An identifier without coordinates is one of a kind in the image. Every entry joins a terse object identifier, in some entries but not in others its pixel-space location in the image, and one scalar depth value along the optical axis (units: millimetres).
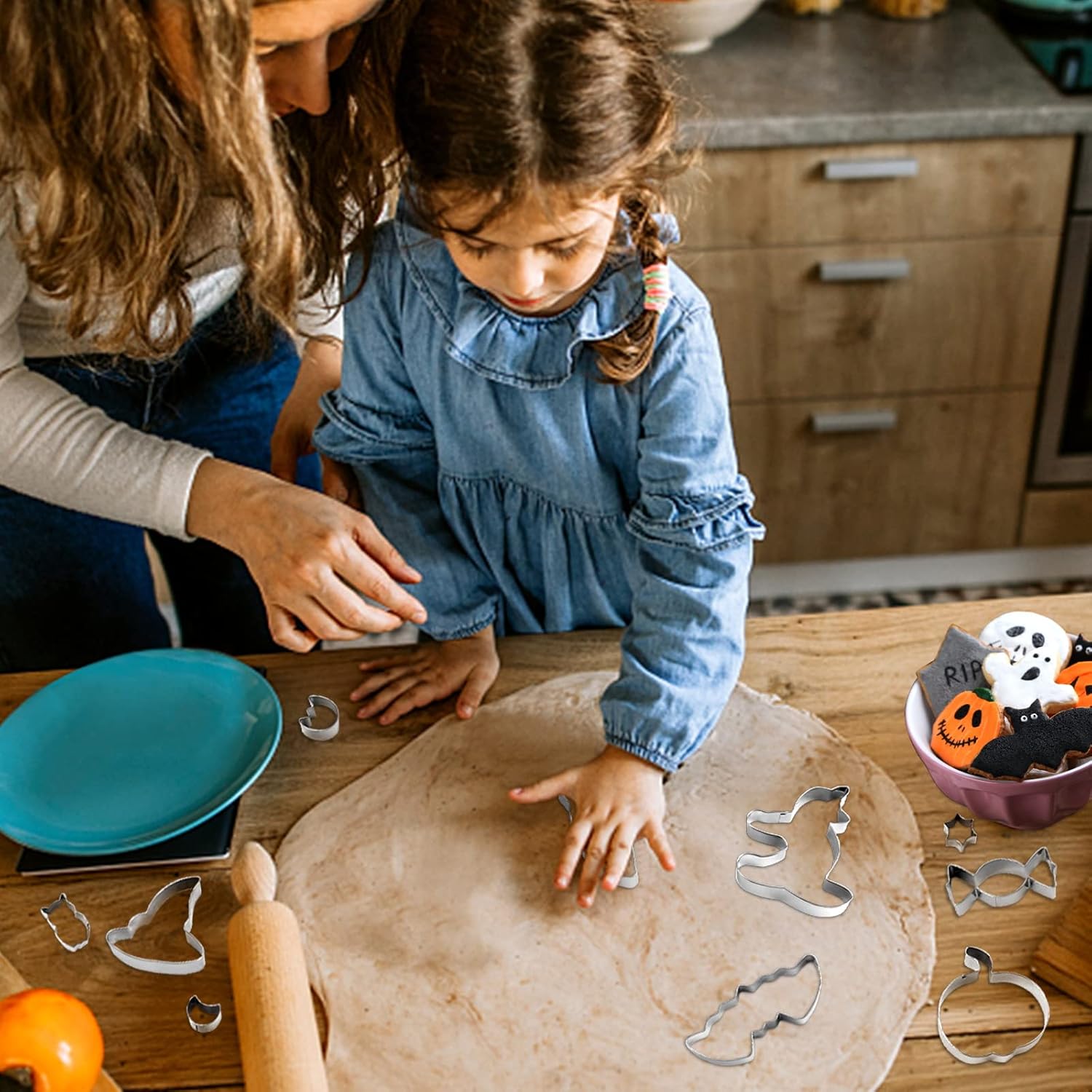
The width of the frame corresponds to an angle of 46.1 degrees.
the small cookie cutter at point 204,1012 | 845
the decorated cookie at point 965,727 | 913
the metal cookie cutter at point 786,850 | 887
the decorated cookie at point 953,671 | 967
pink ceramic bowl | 892
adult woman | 870
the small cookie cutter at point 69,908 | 908
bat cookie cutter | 805
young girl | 893
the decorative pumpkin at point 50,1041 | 722
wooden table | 813
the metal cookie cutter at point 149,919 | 882
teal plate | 978
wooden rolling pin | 771
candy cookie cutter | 886
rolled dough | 818
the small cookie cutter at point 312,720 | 1060
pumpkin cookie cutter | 794
